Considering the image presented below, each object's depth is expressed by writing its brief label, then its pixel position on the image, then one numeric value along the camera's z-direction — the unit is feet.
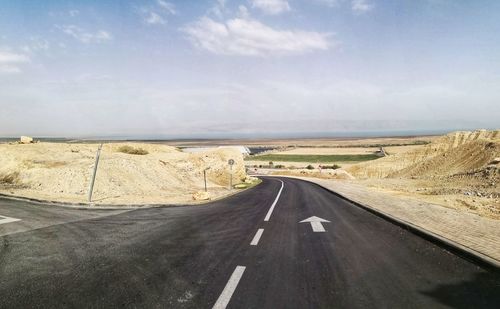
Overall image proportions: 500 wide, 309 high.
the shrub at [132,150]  143.74
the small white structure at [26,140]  132.07
